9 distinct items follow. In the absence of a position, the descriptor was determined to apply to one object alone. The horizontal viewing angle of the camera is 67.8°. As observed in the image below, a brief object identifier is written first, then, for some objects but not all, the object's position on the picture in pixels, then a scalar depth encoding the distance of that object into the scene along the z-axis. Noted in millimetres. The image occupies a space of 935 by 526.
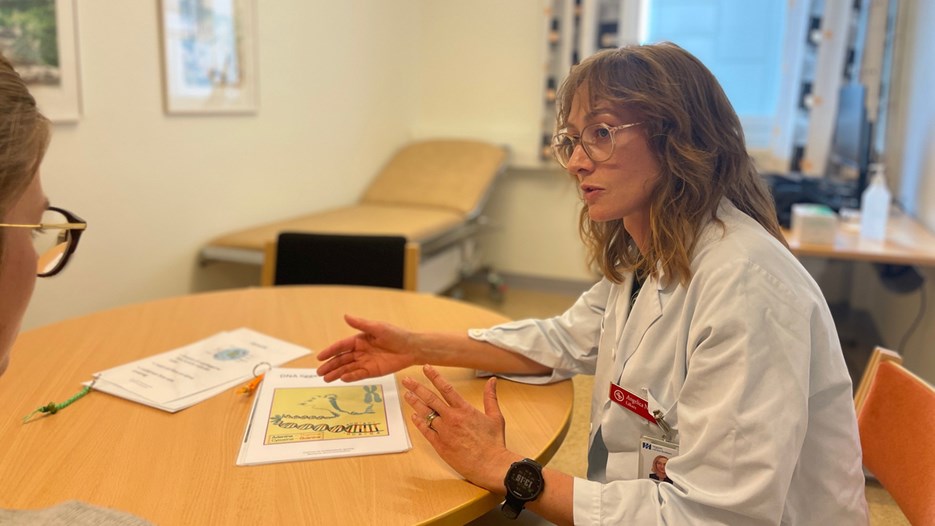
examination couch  3303
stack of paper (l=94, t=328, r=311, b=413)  1236
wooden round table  910
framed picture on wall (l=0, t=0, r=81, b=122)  2049
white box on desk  2455
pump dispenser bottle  2568
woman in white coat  872
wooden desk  2291
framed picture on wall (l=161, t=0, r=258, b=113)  2641
